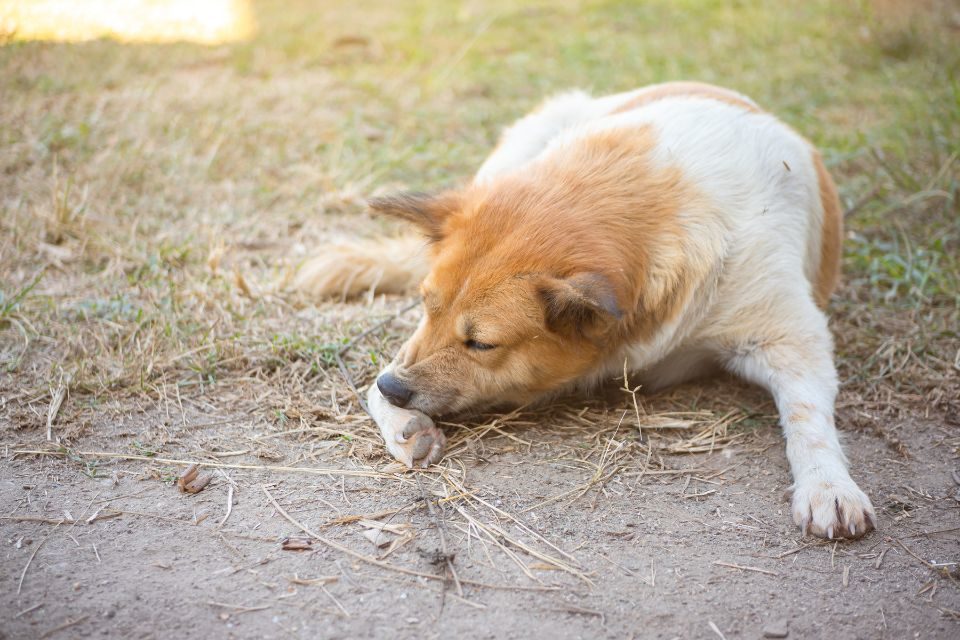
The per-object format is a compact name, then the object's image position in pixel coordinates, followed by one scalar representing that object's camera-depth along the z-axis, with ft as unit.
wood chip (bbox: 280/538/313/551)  8.47
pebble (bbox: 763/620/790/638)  7.60
